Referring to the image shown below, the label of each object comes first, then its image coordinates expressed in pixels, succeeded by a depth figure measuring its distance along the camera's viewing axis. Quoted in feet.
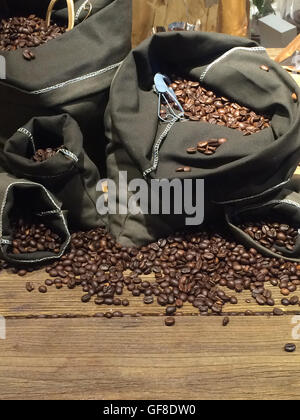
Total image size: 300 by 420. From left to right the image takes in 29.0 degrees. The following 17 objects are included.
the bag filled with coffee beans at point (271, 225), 2.18
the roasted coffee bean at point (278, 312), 2.05
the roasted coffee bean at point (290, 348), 1.93
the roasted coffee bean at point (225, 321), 2.01
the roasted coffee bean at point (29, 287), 2.13
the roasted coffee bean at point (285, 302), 2.08
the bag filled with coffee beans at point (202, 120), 2.08
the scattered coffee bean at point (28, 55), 2.16
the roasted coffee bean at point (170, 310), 2.05
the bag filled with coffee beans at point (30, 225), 2.13
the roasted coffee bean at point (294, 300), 2.09
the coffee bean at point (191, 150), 2.10
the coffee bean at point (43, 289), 2.13
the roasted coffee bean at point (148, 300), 2.09
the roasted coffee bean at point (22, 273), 2.19
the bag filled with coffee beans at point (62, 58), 2.17
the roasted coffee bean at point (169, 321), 2.01
